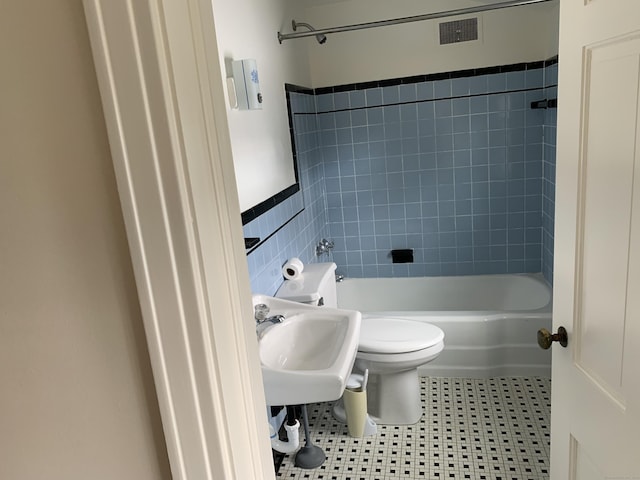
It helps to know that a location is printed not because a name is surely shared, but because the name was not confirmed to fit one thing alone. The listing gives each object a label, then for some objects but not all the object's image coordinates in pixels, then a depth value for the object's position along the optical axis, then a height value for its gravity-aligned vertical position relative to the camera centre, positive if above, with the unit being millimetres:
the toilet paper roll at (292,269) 2424 -662
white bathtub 2746 -1247
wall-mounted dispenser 1961 +209
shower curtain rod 2438 +520
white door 901 -267
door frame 539 -90
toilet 2336 -1073
